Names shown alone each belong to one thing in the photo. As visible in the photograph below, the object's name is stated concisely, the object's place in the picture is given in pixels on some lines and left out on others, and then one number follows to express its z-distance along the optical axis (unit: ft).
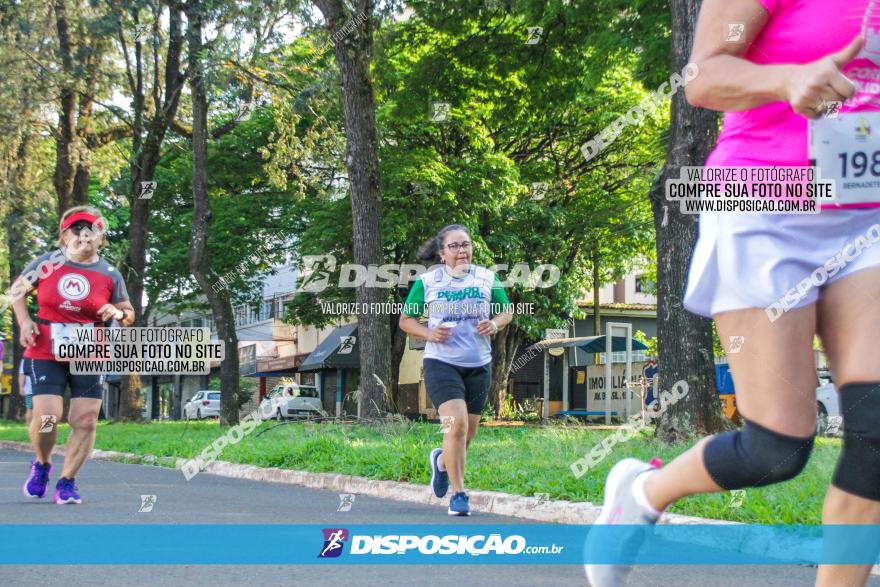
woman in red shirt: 25.82
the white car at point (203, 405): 195.21
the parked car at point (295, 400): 158.61
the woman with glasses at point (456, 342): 24.88
